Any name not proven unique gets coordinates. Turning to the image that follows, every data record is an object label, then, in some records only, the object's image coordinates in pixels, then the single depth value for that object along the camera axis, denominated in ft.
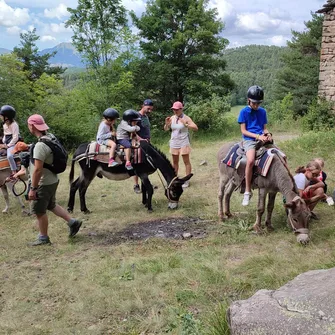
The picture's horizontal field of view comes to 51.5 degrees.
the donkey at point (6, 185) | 23.51
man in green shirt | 15.65
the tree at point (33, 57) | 105.17
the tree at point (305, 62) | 100.94
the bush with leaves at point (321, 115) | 37.65
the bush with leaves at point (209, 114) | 67.15
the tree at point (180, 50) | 72.78
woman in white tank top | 24.86
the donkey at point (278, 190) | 15.24
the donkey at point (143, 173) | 22.00
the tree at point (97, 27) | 72.90
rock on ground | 6.61
